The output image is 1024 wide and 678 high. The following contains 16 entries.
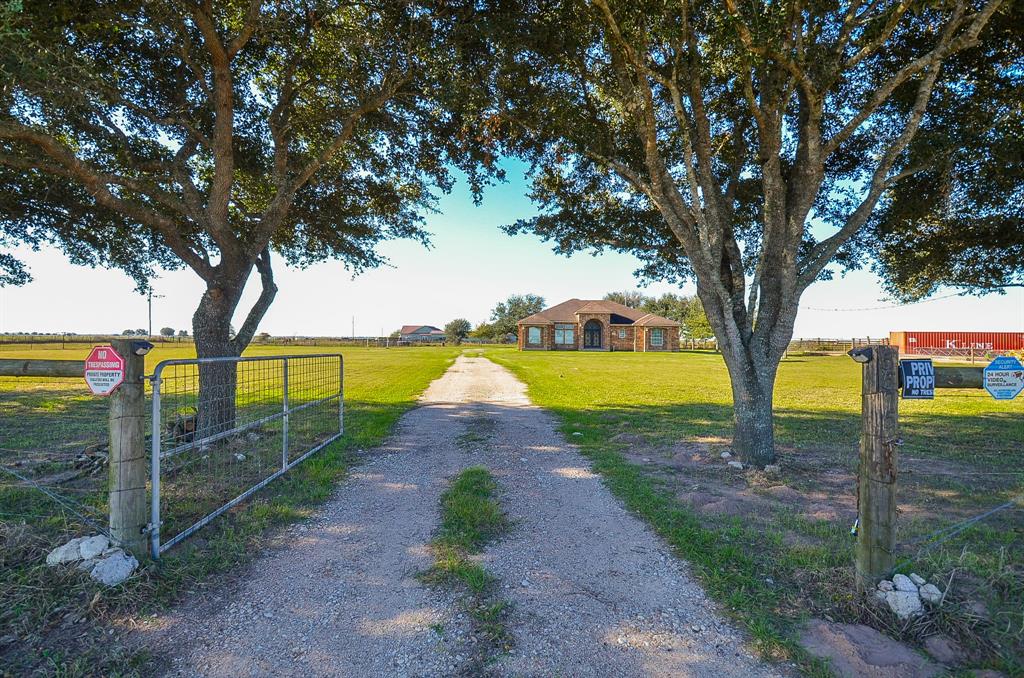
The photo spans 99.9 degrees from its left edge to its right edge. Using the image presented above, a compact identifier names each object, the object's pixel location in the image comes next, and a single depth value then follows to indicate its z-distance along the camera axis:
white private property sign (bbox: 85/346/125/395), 3.14
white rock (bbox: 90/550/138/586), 2.87
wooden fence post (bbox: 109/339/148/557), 3.15
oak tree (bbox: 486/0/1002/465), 5.14
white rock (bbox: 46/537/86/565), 2.98
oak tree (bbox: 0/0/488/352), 5.77
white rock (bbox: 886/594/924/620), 2.59
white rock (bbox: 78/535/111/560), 3.01
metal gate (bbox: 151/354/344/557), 3.82
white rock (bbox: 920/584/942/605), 2.63
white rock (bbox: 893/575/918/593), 2.69
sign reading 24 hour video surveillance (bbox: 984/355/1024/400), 2.99
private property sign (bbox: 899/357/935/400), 3.01
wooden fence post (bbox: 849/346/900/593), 2.86
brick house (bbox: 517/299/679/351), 46.69
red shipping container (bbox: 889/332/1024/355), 46.34
